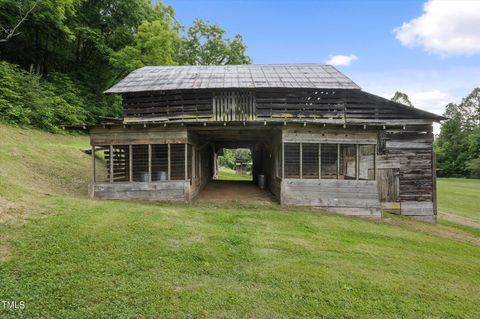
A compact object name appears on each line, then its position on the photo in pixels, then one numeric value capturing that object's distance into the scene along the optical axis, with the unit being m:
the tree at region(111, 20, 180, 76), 22.88
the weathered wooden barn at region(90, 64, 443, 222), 11.00
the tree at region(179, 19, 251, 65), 32.03
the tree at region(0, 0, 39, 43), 19.50
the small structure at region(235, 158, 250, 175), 39.88
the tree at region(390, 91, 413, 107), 49.23
